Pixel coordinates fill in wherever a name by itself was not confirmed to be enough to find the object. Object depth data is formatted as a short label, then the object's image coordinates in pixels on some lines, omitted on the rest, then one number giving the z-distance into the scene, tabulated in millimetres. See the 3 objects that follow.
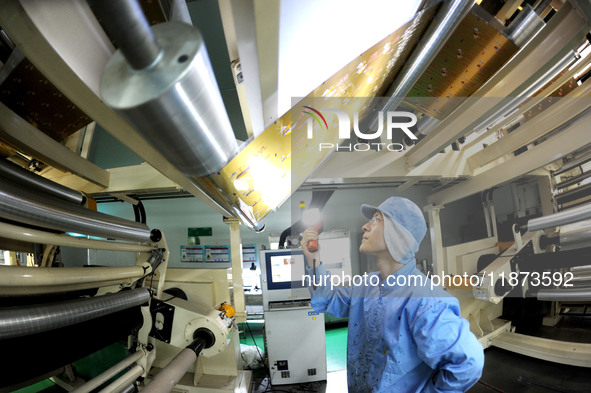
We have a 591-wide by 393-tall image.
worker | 1106
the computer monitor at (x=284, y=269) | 2518
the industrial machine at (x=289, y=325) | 2504
